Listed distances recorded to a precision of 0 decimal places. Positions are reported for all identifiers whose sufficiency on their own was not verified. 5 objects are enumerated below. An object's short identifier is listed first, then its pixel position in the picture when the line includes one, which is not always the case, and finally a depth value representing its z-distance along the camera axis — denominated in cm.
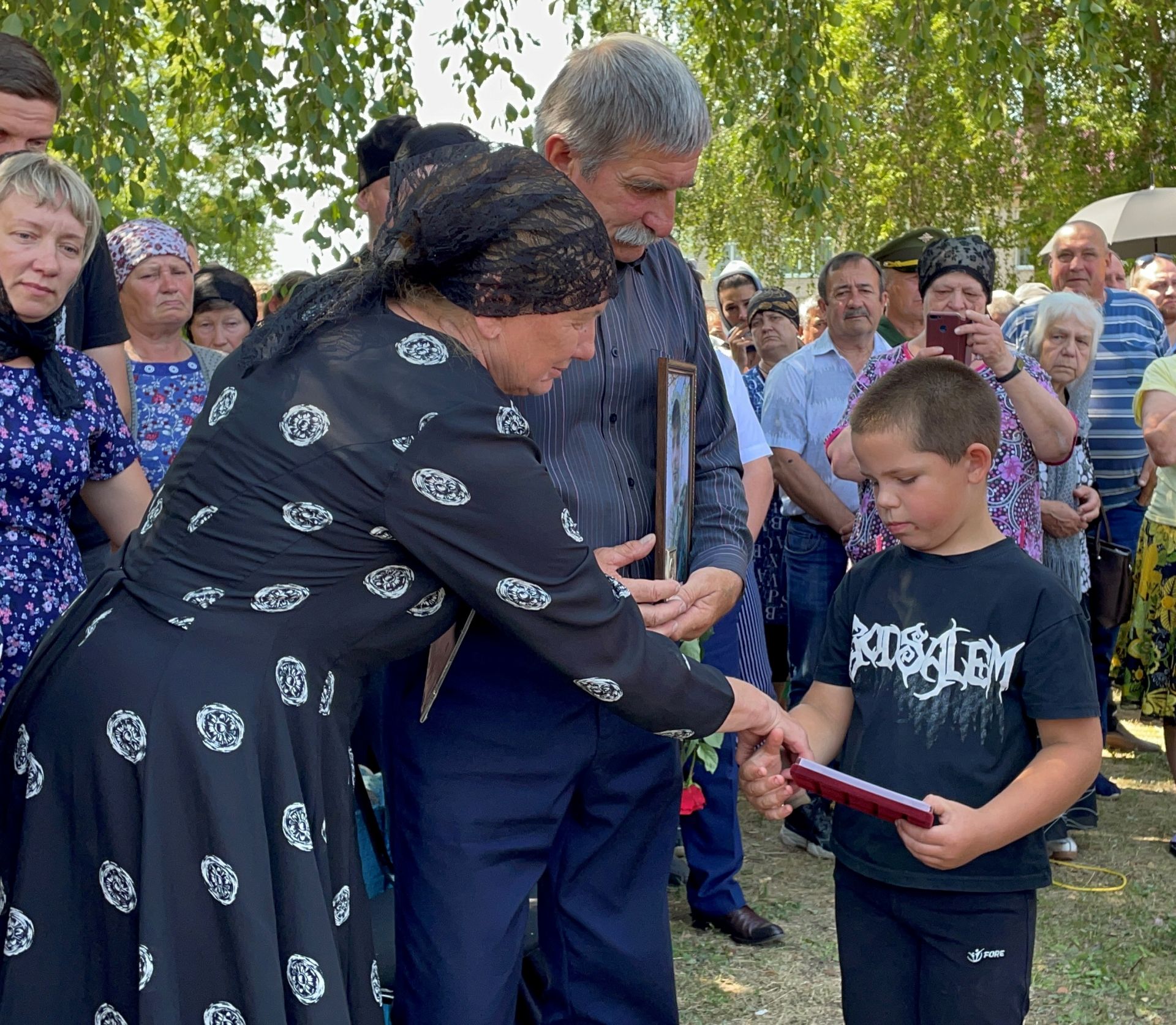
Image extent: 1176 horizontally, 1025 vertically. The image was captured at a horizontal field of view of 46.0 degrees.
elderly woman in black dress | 173
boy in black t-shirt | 238
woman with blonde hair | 268
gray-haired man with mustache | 213
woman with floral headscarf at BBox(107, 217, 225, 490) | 437
